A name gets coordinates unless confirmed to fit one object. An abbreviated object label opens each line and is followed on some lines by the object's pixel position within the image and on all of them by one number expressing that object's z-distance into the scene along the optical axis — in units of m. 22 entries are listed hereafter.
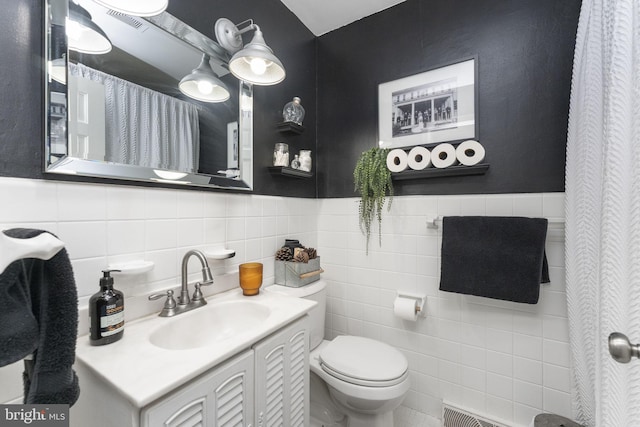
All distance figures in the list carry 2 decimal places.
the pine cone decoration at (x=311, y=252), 1.67
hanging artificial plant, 1.64
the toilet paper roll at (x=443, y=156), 1.46
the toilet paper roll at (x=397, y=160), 1.59
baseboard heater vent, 1.40
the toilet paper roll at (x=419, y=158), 1.52
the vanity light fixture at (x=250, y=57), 1.08
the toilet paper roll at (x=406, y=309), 1.52
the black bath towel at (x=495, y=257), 1.24
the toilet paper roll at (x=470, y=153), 1.40
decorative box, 1.54
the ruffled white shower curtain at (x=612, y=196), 0.54
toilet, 1.19
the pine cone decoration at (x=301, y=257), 1.56
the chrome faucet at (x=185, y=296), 1.03
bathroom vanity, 0.64
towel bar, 1.24
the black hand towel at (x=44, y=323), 0.51
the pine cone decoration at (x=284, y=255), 1.59
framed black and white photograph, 1.47
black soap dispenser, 0.78
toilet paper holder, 1.55
